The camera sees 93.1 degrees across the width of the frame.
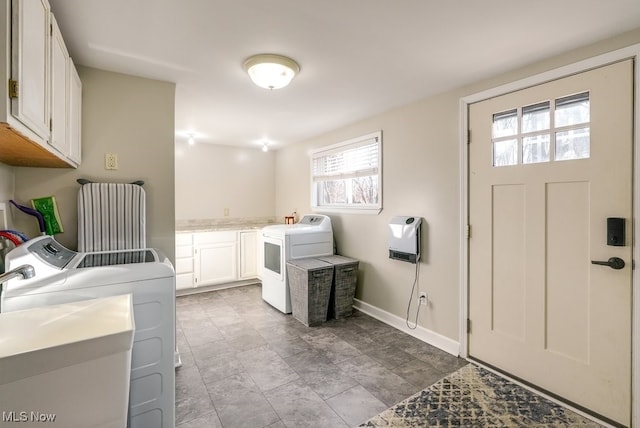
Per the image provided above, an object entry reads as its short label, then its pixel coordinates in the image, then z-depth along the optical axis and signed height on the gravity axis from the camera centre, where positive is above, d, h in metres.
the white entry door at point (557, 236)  1.73 -0.17
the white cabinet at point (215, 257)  4.04 -0.64
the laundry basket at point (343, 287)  3.30 -0.83
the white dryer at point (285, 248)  3.46 -0.44
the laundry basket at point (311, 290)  3.11 -0.83
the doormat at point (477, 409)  1.75 -1.22
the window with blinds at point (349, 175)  3.36 +0.44
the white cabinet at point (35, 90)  0.96 +0.49
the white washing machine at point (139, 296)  1.35 -0.39
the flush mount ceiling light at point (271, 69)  1.96 +0.95
